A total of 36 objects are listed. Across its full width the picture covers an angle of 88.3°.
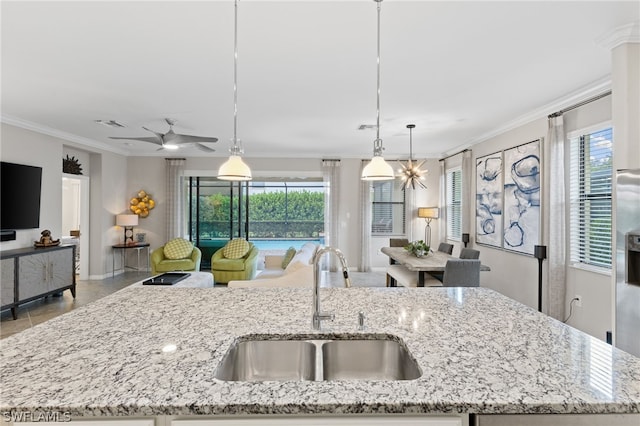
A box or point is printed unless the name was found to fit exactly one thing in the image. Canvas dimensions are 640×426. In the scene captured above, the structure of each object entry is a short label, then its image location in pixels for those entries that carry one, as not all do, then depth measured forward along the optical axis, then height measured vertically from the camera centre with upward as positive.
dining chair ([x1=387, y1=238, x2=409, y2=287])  6.18 -0.53
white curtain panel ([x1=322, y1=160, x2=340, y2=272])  7.30 +0.33
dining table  3.85 -0.60
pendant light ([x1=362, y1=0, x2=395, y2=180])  2.27 +0.31
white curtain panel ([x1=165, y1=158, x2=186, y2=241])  7.15 +0.32
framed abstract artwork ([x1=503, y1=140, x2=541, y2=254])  4.26 +0.24
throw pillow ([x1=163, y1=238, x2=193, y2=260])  6.06 -0.68
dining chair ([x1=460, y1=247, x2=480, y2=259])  4.27 -0.52
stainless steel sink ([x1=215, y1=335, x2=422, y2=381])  1.29 -0.58
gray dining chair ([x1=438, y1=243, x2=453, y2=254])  5.34 -0.55
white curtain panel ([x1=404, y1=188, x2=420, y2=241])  7.43 +0.03
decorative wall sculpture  7.13 +0.18
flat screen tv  4.47 +0.22
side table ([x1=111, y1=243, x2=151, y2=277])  6.71 -0.83
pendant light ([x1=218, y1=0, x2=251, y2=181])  2.14 +0.30
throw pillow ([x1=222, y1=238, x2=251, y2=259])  6.09 -0.67
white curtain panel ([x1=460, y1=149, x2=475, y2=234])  5.90 +0.46
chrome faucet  1.36 -0.32
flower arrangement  4.56 -0.49
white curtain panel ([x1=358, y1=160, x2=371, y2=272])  7.26 -0.27
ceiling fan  4.07 +0.92
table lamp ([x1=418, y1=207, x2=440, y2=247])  6.83 -0.01
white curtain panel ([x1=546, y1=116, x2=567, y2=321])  3.75 -0.13
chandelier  5.40 +0.68
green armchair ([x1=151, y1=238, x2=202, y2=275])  5.86 -0.82
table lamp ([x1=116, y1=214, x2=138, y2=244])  6.69 -0.16
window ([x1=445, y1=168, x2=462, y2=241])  6.59 +0.24
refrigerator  2.22 -0.32
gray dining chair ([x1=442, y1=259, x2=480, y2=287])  3.55 -0.63
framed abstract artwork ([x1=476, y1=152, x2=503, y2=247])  5.05 +0.25
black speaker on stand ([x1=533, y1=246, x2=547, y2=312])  3.88 -0.49
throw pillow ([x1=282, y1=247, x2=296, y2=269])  5.36 -0.70
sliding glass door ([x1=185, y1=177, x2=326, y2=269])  7.66 +0.01
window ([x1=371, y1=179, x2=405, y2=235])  7.55 +0.11
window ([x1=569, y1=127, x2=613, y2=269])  3.32 +0.20
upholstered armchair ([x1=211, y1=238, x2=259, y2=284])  5.86 -0.88
